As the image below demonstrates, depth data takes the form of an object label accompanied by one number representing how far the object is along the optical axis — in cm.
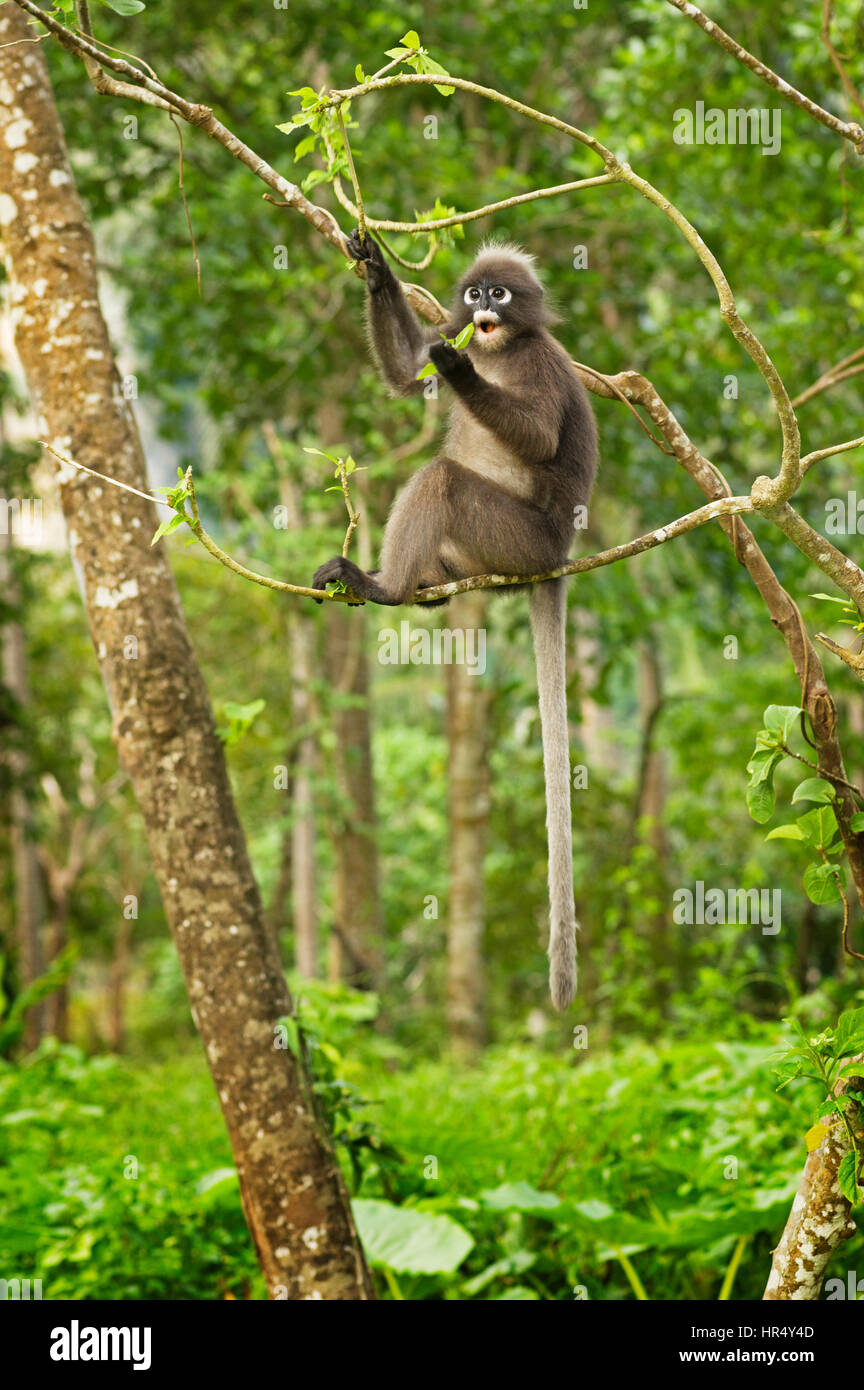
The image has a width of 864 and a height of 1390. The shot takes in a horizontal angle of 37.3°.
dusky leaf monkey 298
